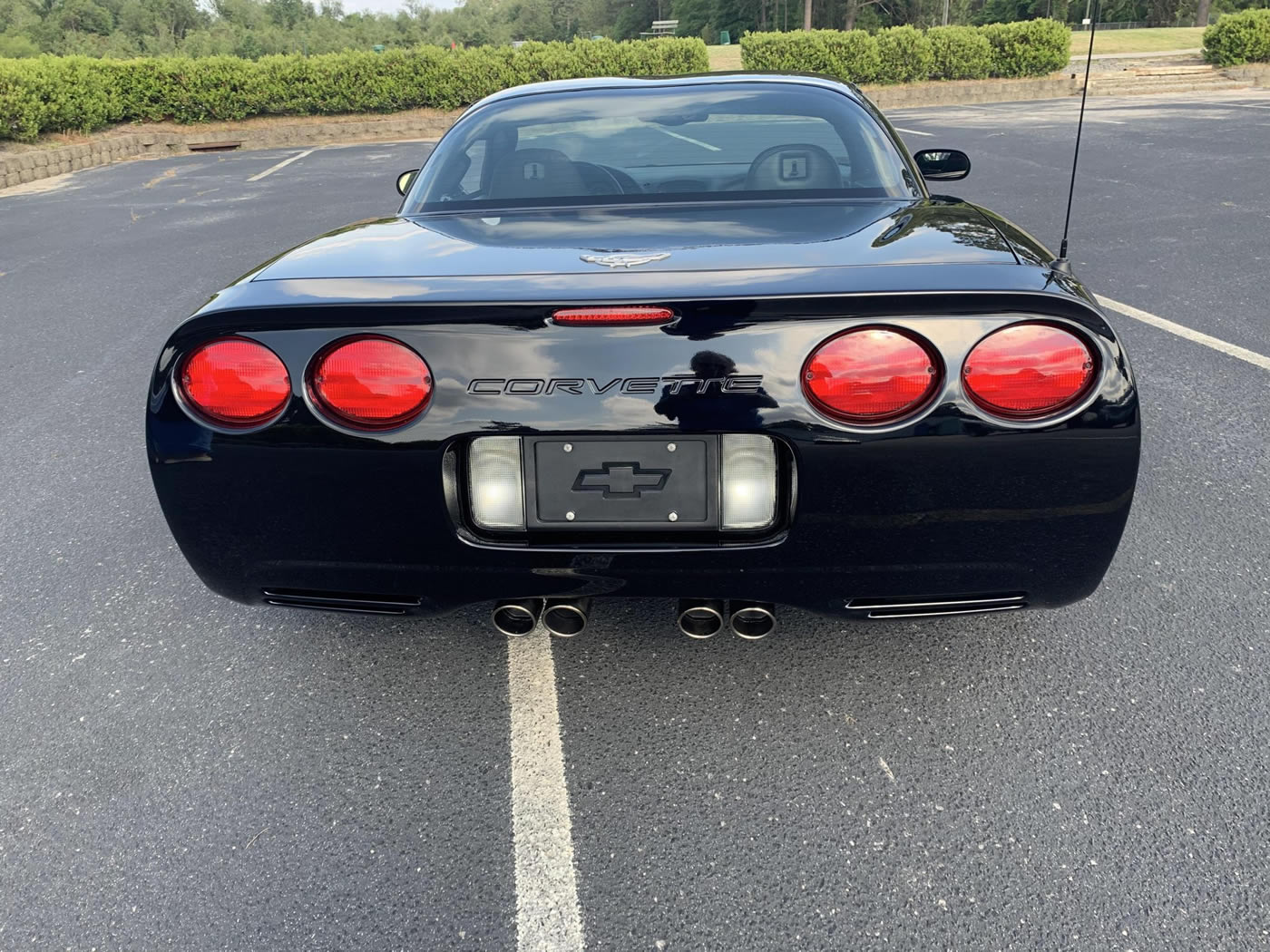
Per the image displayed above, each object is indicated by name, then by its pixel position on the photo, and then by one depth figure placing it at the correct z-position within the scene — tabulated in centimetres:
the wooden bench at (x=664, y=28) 8964
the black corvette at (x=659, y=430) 181
